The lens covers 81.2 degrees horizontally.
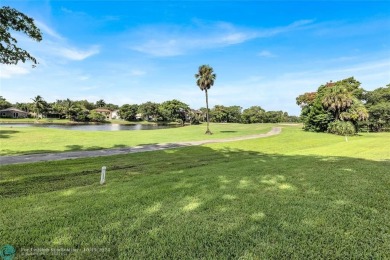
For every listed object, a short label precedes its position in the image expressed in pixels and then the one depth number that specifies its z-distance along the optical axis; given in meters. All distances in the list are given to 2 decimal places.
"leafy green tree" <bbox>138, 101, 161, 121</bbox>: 120.31
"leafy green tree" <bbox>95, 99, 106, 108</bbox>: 170.99
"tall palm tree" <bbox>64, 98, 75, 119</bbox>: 102.60
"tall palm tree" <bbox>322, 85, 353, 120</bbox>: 42.03
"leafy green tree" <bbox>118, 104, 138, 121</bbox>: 121.88
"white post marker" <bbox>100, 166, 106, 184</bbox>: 8.29
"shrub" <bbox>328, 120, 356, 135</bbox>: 40.78
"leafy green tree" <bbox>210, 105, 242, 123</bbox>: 121.19
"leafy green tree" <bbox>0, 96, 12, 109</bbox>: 113.35
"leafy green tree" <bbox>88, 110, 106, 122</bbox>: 107.89
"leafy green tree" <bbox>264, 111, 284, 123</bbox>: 118.20
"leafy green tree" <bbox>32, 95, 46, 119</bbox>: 104.62
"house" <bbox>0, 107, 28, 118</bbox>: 108.31
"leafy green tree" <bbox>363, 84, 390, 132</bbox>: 59.03
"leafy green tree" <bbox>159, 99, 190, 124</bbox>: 112.75
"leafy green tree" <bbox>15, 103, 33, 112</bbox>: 126.56
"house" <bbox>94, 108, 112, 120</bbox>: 134.27
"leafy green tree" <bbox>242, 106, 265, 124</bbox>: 116.50
